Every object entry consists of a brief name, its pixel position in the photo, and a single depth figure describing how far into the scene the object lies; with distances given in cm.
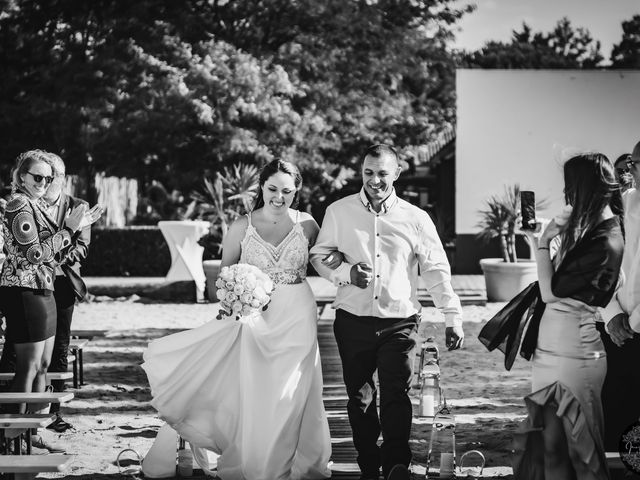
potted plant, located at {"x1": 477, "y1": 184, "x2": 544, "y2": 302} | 1574
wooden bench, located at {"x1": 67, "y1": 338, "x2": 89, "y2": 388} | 832
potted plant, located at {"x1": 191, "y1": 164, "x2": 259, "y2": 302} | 1614
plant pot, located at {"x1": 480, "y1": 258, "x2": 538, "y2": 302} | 1572
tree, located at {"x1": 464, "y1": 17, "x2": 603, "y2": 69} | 4216
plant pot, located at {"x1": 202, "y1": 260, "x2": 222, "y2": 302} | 1612
